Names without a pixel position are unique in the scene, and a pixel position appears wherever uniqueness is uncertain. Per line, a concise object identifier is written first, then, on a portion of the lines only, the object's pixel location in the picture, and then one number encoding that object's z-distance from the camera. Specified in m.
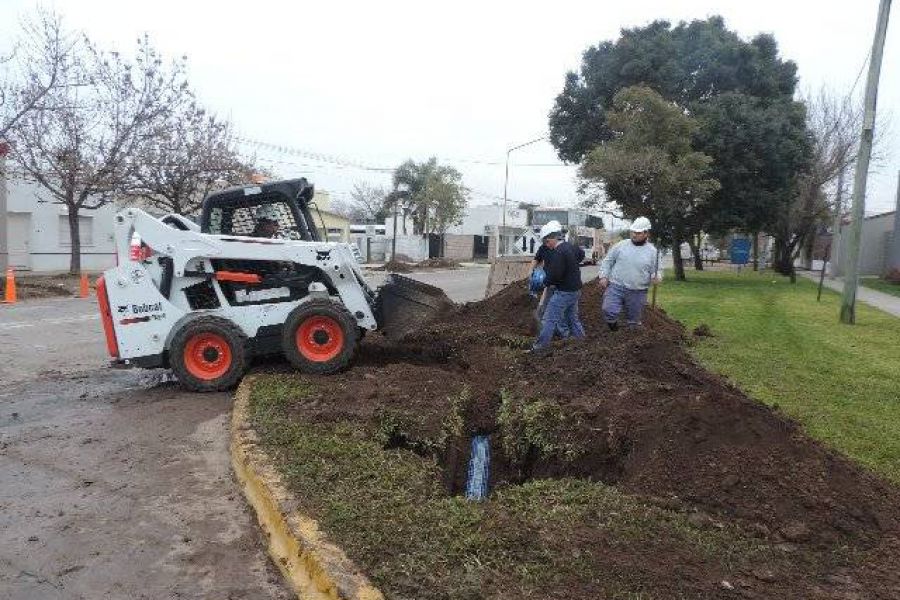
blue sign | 46.88
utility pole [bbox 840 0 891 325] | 14.63
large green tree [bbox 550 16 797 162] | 28.72
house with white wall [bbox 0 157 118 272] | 29.45
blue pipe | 5.55
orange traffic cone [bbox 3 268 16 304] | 17.27
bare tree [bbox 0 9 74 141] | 21.14
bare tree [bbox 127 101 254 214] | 24.64
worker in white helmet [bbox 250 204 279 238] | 8.27
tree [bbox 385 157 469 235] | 55.66
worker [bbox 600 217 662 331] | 8.87
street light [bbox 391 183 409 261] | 56.91
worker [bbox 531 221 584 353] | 8.72
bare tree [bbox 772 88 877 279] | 33.22
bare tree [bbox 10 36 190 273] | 22.59
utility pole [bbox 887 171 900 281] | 31.42
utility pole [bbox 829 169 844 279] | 28.96
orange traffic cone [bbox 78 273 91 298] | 19.29
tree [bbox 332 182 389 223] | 75.75
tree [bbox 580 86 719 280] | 22.58
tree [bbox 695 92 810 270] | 27.05
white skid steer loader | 7.41
